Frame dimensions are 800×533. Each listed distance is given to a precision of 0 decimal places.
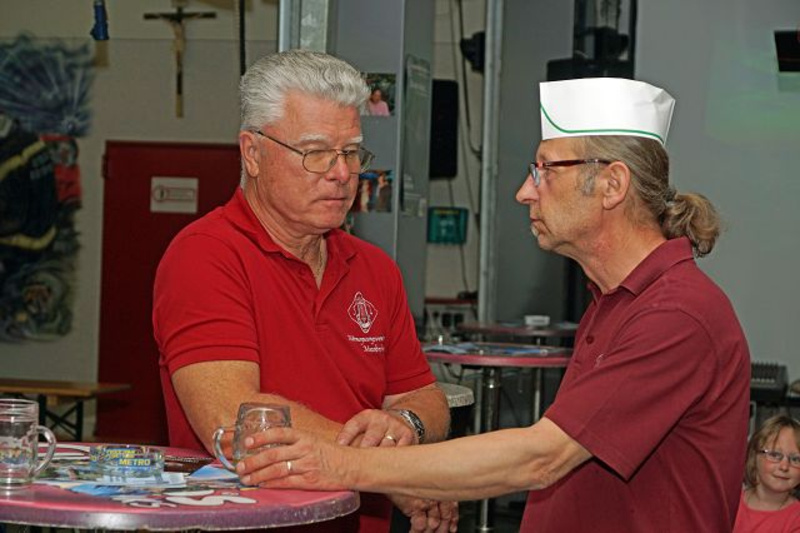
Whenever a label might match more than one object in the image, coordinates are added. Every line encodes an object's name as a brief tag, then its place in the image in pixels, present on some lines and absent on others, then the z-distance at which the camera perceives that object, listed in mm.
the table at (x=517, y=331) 8219
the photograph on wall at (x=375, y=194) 6562
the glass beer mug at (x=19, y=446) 2133
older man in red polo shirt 2512
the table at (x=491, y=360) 6145
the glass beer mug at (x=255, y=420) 2244
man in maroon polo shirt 2215
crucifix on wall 10695
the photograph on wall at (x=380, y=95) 6430
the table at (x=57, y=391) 8445
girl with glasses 4805
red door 10672
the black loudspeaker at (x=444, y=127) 10578
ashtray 2252
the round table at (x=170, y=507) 1940
